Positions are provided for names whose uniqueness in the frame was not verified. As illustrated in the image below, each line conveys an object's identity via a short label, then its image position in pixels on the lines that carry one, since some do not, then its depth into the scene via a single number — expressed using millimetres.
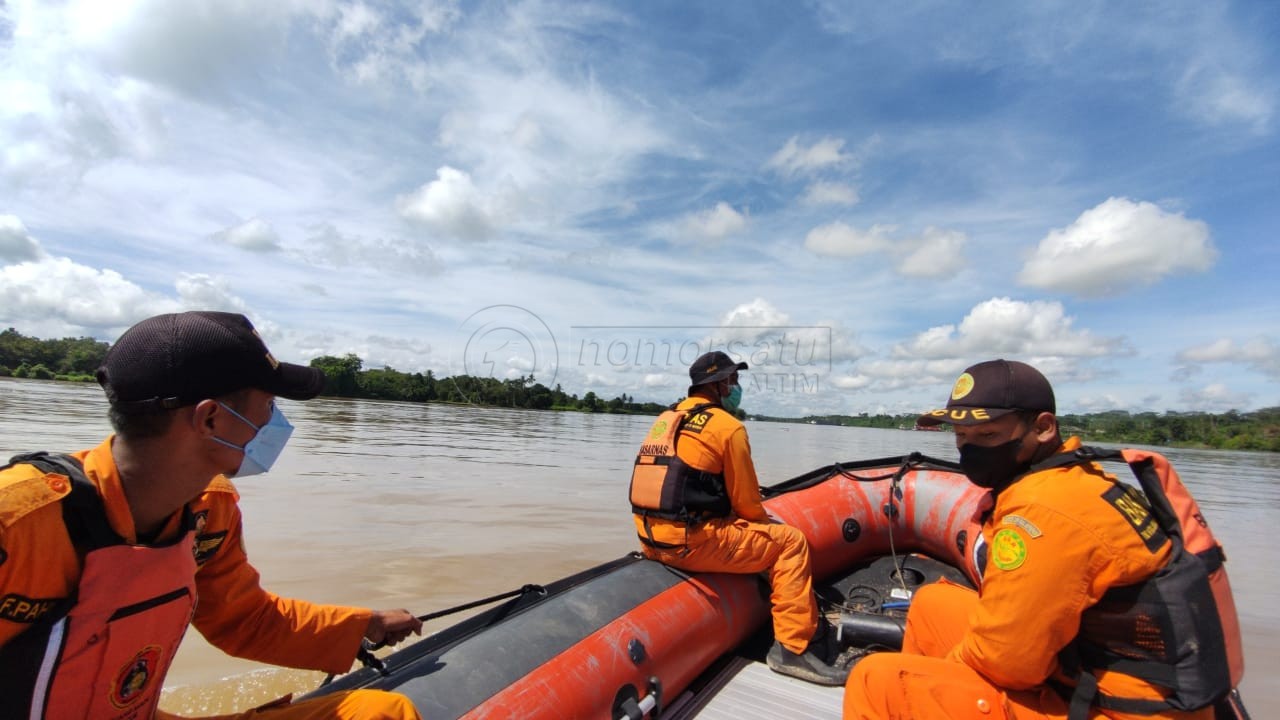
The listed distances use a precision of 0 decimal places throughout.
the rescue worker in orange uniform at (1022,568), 1486
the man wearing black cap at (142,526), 1042
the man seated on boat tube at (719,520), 3070
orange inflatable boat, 2051
